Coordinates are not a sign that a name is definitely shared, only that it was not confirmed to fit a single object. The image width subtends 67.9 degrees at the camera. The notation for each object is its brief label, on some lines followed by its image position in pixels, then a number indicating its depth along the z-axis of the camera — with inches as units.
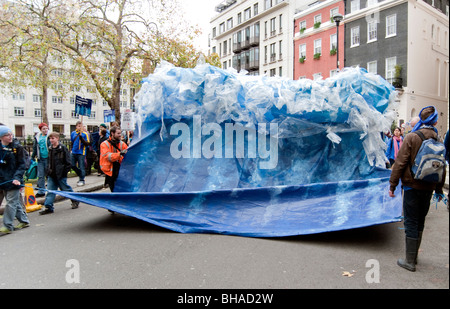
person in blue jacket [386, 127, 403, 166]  368.5
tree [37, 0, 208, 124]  605.6
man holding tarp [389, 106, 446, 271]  150.8
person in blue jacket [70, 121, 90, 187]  396.2
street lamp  601.2
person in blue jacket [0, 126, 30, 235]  218.8
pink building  1237.7
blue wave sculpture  209.3
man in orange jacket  251.4
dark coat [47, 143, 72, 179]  279.4
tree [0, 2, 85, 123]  582.6
